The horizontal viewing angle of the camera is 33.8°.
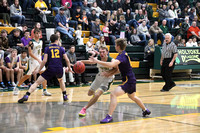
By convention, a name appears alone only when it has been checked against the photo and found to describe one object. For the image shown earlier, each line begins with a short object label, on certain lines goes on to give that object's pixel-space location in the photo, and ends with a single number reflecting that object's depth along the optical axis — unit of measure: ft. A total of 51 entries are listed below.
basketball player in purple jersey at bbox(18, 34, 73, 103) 28.70
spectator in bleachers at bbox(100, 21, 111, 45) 56.75
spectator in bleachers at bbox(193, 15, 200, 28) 71.51
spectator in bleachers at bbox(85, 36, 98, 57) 50.34
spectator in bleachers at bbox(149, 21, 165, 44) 62.59
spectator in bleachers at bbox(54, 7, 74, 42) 51.22
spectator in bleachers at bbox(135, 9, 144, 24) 66.08
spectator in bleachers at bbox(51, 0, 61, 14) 55.47
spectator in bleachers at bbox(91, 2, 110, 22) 62.08
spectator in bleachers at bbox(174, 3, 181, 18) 75.46
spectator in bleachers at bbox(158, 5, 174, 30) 69.87
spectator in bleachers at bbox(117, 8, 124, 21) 62.44
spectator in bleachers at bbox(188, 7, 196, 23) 74.13
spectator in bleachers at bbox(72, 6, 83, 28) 57.21
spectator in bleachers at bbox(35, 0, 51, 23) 51.44
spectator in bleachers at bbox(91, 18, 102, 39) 56.54
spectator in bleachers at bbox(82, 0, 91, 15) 60.76
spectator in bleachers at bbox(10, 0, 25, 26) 48.67
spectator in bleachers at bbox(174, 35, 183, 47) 60.03
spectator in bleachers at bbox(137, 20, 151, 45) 61.26
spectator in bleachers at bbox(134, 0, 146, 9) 69.87
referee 36.76
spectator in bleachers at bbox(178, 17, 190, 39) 68.03
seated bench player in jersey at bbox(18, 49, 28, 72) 41.60
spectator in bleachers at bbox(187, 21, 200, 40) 66.22
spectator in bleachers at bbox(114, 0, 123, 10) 67.15
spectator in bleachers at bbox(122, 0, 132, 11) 68.03
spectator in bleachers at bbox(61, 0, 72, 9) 57.41
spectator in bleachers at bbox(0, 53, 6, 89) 40.19
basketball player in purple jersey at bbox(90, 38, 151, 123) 20.36
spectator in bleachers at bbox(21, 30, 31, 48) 44.60
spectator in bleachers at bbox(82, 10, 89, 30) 57.91
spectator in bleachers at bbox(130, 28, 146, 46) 59.62
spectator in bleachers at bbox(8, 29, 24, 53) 44.01
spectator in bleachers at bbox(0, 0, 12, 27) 47.91
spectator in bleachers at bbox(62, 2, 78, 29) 55.11
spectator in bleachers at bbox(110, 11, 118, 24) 61.72
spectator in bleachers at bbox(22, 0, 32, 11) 53.06
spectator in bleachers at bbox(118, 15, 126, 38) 59.41
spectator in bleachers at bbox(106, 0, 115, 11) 66.29
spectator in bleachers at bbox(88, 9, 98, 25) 59.67
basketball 24.50
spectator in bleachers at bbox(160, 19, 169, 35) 65.37
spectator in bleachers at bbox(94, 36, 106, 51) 51.49
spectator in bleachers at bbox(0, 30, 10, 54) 42.24
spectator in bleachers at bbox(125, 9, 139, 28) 63.46
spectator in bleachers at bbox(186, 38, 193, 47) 61.78
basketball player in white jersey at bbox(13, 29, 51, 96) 33.73
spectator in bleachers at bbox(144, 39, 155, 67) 55.31
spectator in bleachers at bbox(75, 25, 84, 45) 52.18
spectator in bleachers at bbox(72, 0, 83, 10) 59.41
